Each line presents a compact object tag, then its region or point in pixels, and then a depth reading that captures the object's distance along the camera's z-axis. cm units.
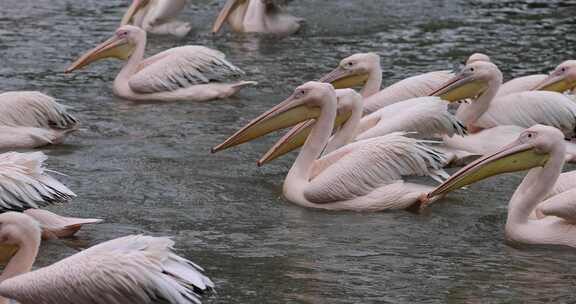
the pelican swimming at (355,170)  1341
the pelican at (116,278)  901
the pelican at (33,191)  1130
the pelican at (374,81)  1655
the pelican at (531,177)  1215
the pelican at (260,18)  2389
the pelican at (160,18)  2373
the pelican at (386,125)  1441
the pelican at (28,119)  1562
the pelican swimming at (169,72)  1886
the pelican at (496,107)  1527
